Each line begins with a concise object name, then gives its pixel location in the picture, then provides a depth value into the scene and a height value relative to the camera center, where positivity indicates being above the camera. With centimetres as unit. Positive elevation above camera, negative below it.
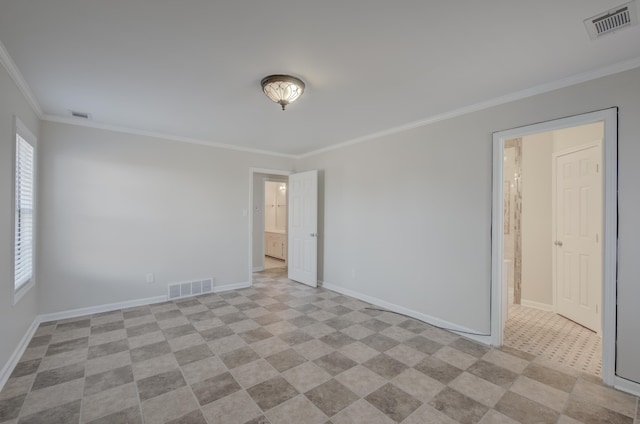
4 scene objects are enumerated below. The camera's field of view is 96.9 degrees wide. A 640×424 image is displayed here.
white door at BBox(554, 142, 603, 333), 347 -28
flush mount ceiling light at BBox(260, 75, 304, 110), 246 +110
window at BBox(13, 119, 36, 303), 271 -2
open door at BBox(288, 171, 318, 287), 517 -31
